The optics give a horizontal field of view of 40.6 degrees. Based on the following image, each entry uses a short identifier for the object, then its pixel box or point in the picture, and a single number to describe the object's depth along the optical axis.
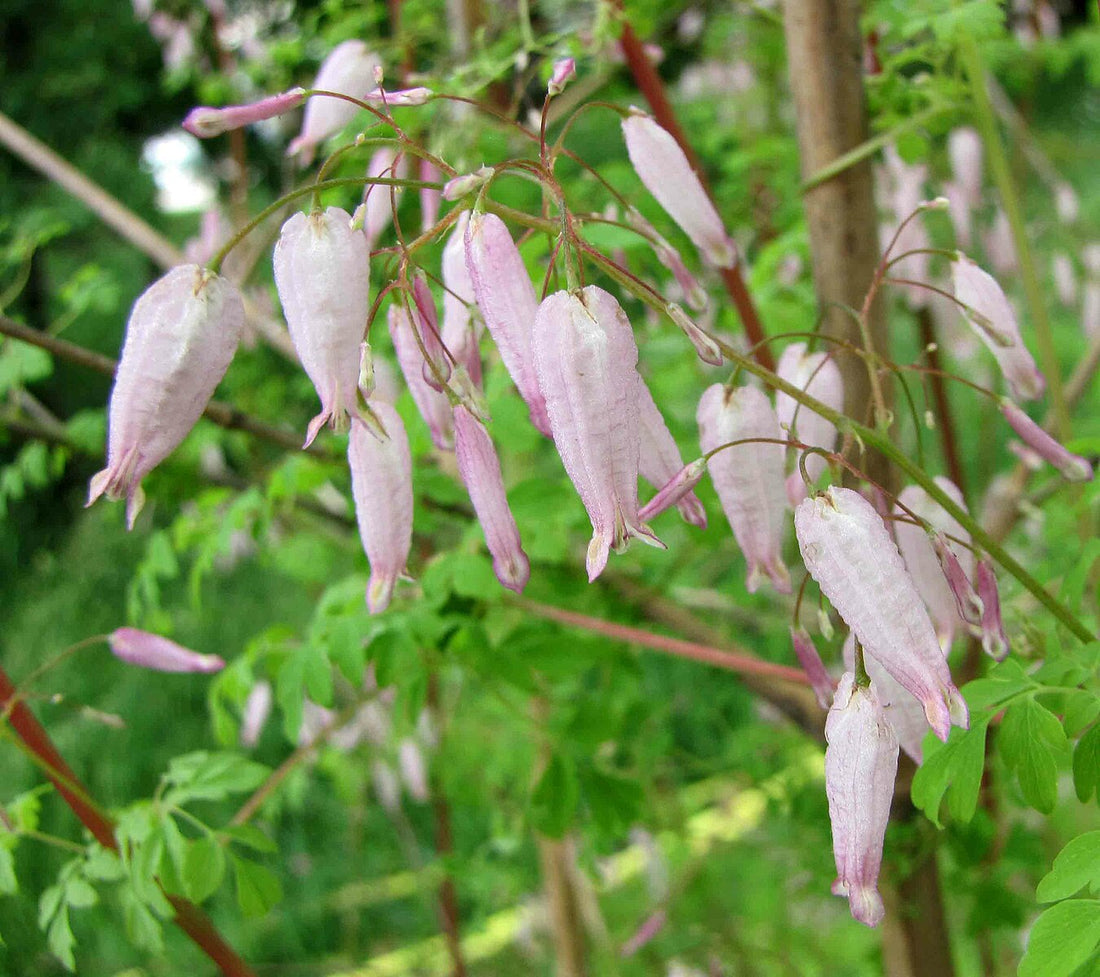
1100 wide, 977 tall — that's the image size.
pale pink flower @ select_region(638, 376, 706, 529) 0.10
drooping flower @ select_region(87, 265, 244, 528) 0.09
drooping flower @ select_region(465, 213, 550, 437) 0.09
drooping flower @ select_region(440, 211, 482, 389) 0.11
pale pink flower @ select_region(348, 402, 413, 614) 0.10
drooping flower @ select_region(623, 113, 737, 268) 0.12
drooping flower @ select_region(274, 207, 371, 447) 0.09
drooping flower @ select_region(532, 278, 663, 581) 0.09
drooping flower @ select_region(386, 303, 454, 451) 0.10
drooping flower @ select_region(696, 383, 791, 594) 0.10
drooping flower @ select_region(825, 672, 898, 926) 0.09
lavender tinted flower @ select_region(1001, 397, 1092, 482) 0.11
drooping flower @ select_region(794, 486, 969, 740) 0.09
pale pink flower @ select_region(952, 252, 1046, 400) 0.11
